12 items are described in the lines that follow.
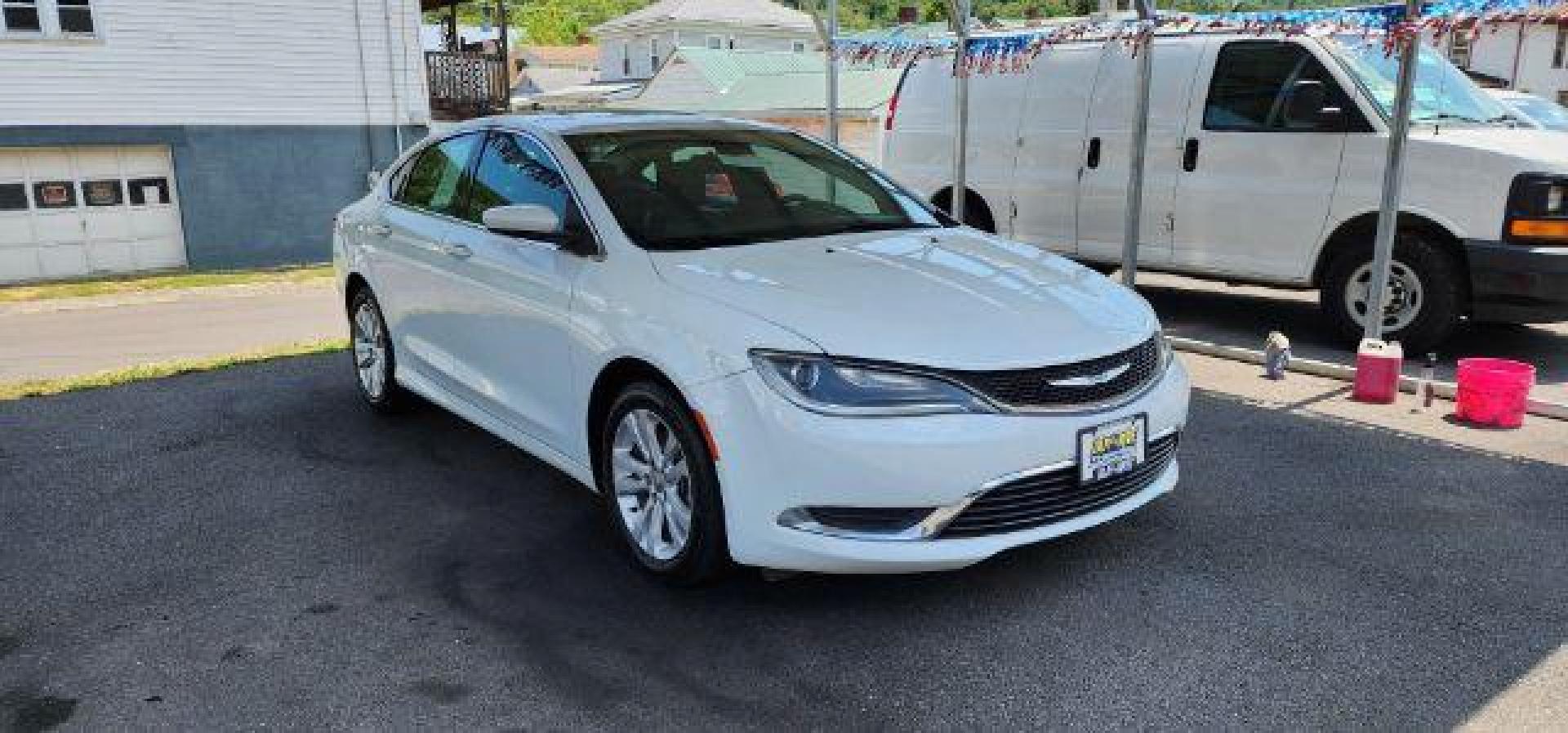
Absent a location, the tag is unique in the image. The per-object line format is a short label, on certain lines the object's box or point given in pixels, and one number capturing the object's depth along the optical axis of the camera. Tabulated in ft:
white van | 21.34
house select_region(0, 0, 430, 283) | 49.60
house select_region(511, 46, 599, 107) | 167.84
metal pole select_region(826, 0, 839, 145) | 31.99
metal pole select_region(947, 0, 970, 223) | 27.84
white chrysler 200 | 10.74
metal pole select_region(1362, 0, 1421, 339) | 18.94
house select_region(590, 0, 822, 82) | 153.79
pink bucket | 18.13
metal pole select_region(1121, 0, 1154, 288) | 23.03
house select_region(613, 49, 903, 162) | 86.12
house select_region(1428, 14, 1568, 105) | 123.85
